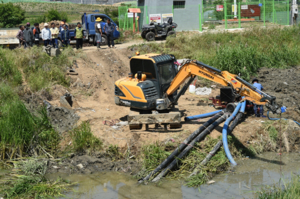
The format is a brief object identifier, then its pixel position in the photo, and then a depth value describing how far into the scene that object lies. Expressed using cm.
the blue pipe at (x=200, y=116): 1124
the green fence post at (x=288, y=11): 2638
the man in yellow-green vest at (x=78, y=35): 1900
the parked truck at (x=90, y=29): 2162
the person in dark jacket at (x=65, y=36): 1903
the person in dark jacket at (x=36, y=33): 1859
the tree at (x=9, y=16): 4053
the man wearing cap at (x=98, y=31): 2023
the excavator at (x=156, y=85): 1012
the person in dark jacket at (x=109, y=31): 1983
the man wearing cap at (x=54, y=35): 1906
